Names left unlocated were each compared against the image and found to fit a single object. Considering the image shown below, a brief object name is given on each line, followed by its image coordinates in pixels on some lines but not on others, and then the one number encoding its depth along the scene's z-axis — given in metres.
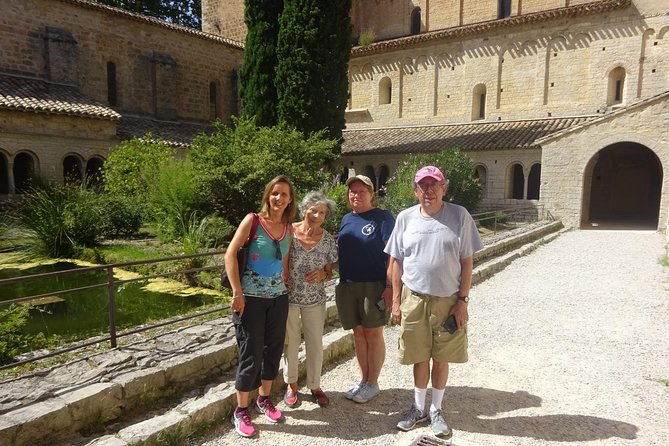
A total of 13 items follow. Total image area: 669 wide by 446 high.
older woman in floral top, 3.41
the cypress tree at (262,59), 16.58
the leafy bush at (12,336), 4.08
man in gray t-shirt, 3.09
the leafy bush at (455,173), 14.95
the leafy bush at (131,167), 13.17
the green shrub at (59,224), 9.71
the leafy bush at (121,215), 12.02
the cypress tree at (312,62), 15.48
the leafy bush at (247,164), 10.28
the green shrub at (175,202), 9.86
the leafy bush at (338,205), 10.05
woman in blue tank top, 3.09
